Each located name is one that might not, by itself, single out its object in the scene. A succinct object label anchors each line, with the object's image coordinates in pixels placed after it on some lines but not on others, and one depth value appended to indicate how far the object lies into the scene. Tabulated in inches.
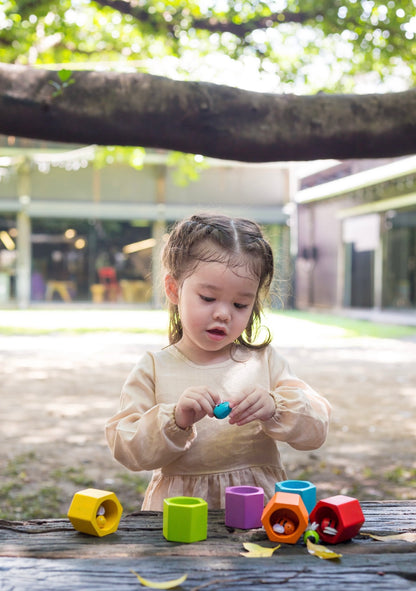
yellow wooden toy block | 62.3
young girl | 75.9
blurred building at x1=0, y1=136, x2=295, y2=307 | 1000.9
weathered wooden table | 50.7
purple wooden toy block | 64.7
